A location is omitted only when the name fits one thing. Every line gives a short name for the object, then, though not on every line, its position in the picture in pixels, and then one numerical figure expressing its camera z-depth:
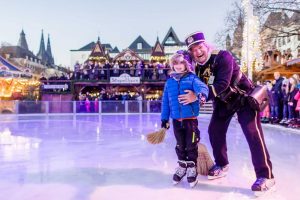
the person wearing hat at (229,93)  2.05
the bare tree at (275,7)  11.83
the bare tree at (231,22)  17.54
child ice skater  2.17
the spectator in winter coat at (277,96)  7.26
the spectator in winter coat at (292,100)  6.55
